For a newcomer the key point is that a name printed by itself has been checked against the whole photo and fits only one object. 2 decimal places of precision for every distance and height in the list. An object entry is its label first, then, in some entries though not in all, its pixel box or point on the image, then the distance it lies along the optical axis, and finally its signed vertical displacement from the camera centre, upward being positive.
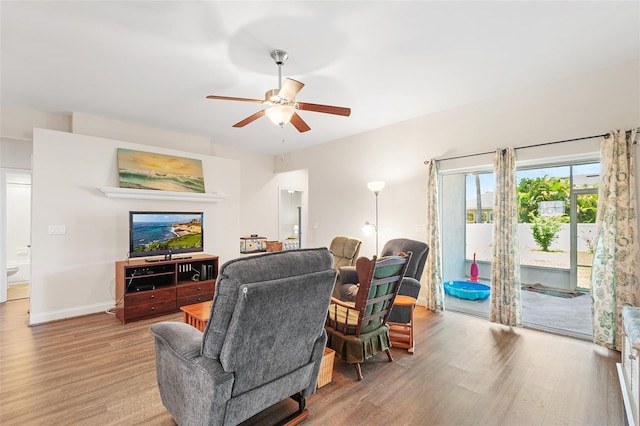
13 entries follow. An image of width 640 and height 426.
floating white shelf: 4.08 +0.33
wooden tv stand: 3.71 -0.99
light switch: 3.74 -0.19
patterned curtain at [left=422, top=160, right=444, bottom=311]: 4.09 -0.53
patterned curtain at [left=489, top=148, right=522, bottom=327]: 3.46 -0.40
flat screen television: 4.03 -0.26
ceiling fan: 2.42 +1.02
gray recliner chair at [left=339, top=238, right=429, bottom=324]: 3.22 -0.76
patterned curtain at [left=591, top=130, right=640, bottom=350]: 2.78 -0.26
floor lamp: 4.53 +0.48
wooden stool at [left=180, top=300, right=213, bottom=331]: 2.61 -0.94
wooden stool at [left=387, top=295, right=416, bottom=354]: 2.78 -1.23
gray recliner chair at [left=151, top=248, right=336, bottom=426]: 1.36 -0.67
